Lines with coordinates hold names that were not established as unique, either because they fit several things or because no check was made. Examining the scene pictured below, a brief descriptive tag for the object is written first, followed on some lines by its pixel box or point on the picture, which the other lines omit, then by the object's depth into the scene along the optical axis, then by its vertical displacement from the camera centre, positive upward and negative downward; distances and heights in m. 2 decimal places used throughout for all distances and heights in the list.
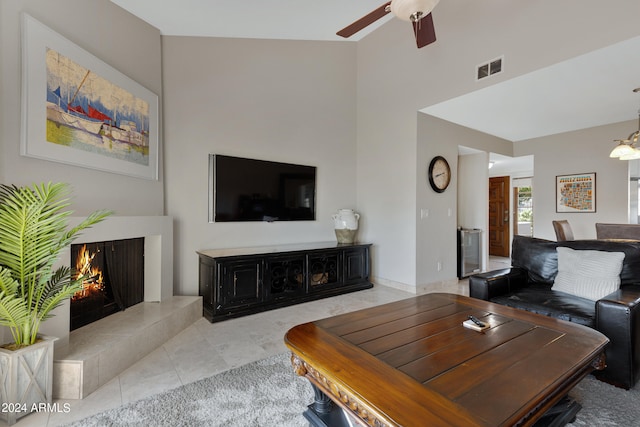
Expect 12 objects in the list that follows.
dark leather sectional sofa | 1.83 -0.67
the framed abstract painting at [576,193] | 4.70 +0.27
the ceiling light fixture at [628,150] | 3.35 +0.67
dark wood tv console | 3.04 -0.76
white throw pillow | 2.27 -0.50
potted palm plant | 1.54 -0.44
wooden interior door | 7.25 -0.15
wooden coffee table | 1.00 -0.64
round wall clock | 4.12 +0.51
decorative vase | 4.30 -0.20
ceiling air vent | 3.10 +1.50
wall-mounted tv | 3.50 +0.26
